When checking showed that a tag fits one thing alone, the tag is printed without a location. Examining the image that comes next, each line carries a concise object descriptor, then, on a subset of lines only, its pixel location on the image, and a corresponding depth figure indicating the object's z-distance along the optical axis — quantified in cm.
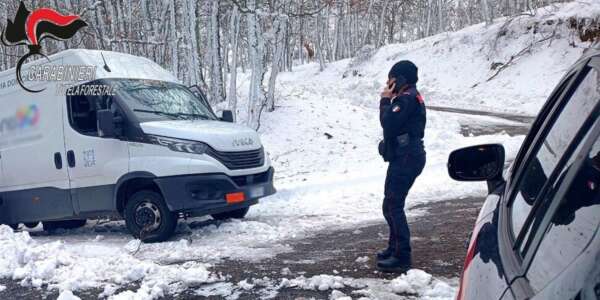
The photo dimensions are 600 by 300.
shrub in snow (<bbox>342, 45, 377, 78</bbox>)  3703
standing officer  520
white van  710
